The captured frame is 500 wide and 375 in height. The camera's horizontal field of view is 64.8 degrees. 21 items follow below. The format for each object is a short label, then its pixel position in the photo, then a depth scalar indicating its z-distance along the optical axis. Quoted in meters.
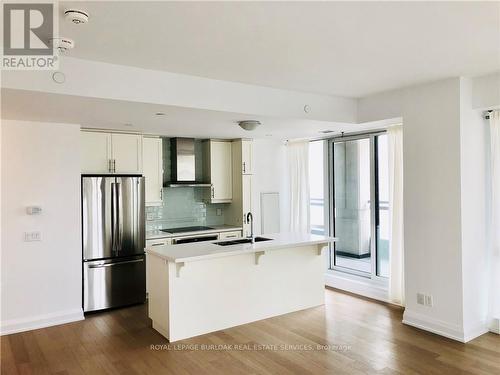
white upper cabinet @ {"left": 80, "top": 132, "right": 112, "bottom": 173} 5.07
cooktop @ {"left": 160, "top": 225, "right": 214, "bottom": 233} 6.03
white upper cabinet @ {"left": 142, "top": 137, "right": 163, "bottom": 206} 5.74
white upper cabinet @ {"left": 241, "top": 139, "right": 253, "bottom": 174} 6.55
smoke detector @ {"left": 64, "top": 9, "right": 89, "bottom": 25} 2.37
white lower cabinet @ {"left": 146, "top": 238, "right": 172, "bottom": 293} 5.54
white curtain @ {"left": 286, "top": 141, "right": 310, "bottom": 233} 6.76
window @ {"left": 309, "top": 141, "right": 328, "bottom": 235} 6.63
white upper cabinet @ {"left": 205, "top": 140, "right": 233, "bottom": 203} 6.53
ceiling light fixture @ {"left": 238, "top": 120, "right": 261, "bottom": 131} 4.63
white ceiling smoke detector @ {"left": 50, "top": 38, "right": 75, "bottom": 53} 2.80
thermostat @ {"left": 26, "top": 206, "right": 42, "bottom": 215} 4.42
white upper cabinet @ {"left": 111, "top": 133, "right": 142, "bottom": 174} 5.32
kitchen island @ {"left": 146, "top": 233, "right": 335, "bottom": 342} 4.12
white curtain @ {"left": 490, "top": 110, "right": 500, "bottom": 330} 4.09
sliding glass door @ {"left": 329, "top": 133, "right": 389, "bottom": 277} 5.62
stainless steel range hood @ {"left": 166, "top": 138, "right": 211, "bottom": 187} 6.14
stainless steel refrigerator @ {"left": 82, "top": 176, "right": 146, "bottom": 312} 4.93
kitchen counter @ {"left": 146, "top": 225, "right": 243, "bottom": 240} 5.63
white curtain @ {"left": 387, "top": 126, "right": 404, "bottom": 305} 5.12
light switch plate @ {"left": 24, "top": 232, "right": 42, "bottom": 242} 4.43
